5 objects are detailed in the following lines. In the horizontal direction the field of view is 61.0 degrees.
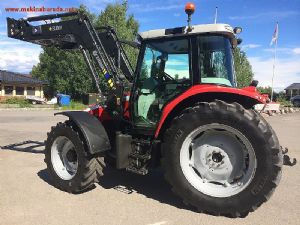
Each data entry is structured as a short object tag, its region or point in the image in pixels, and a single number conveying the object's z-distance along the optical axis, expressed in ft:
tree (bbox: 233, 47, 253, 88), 86.61
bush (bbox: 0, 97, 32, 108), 80.16
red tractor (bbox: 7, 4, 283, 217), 10.46
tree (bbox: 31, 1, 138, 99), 86.22
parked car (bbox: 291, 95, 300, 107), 98.03
